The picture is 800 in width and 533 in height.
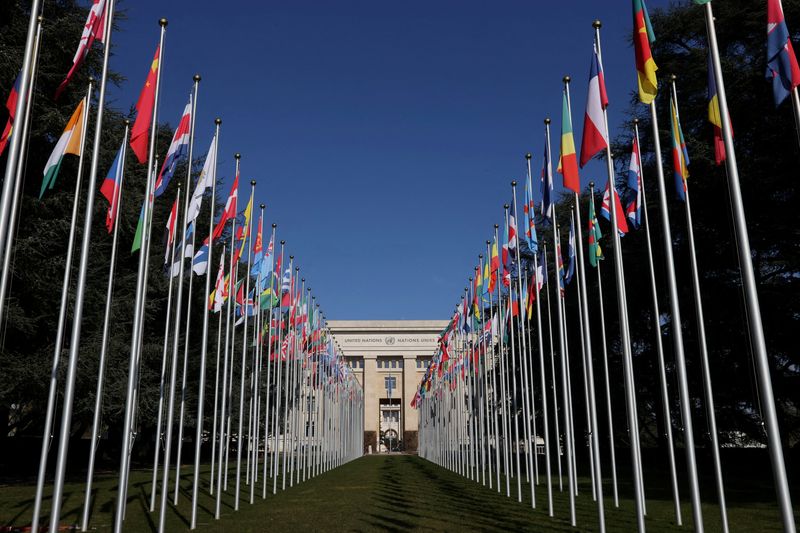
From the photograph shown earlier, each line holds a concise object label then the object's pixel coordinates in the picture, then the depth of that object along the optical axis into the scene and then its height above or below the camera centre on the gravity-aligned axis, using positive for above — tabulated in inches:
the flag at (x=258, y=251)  860.0 +223.0
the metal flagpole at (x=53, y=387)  405.4 +31.4
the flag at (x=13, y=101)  429.8 +208.0
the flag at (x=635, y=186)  600.1 +209.2
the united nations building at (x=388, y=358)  3609.7 +403.3
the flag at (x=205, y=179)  655.1 +236.7
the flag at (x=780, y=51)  396.5 +211.8
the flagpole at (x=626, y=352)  435.2 +52.8
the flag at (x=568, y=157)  546.9 +213.0
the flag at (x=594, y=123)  495.5 +214.9
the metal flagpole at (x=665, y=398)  498.4 +25.6
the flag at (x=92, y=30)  435.5 +254.0
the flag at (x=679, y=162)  529.0 +200.0
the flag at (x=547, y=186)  632.4 +219.3
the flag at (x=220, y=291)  778.2 +162.9
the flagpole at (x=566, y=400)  606.2 +31.5
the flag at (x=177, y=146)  573.0 +233.2
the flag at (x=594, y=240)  727.7 +201.0
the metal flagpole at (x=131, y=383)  438.0 +34.5
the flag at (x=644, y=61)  440.5 +227.7
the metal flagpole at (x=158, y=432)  630.5 +7.0
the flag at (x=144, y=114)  484.2 +221.9
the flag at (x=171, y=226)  679.7 +204.9
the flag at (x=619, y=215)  630.5 +194.5
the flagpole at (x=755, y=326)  297.2 +46.8
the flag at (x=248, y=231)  771.4 +233.4
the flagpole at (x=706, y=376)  480.7 +39.9
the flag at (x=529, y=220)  735.1 +224.4
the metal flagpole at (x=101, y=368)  480.5 +48.6
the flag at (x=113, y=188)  535.2 +190.8
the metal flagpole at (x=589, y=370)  574.9 +51.3
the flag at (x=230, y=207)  719.1 +231.1
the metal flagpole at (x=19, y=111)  340.5 +160.3
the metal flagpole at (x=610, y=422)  578.9 +9.8
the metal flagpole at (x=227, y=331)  648.4 +102.1
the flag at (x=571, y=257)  812.4 +208.3
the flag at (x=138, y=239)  639.6 +180.6
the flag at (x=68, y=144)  479.8 +197.7
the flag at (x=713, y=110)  454.5 +205.9
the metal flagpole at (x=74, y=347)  376.5 +50.8
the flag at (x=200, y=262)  732.7 +185.8
